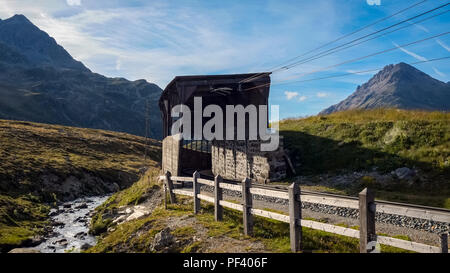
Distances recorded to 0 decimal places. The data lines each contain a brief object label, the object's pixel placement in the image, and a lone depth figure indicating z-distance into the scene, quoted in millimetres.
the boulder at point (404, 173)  15641
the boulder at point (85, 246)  14791
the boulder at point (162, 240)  10423
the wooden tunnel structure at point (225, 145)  20953
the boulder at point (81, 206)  26552
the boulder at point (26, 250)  13498
